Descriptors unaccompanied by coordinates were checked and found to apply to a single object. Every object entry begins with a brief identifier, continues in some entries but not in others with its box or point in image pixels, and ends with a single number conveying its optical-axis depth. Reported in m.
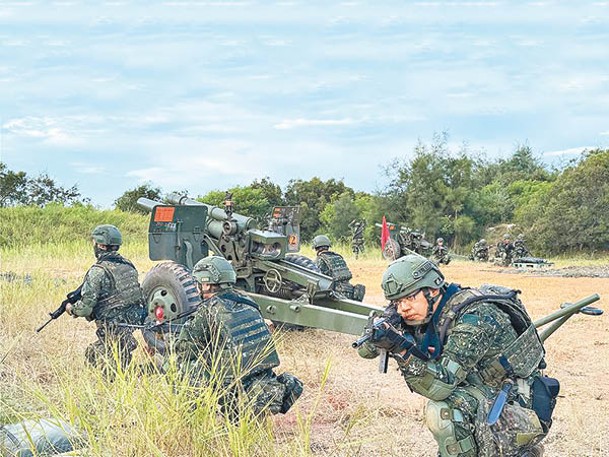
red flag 19.48
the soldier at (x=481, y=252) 26.30
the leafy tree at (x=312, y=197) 39.50
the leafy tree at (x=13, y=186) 28.28
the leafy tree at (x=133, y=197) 26.92
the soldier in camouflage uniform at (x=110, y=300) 6.87
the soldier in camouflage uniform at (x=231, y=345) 5.02
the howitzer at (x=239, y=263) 7.94
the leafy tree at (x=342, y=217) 34.78
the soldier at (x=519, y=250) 24.10
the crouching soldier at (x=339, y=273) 9.91
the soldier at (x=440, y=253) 20.32
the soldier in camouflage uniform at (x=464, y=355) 3.64
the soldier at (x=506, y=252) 23.53
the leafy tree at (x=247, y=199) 30.94
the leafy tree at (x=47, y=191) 28.77
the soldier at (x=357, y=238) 25.81
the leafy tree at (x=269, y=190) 34.72
